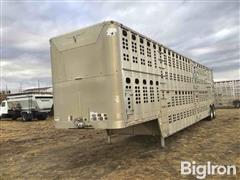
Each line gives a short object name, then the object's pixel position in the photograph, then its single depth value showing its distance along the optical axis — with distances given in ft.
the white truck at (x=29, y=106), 56.06
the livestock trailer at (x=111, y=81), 13.64
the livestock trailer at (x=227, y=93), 57.27
